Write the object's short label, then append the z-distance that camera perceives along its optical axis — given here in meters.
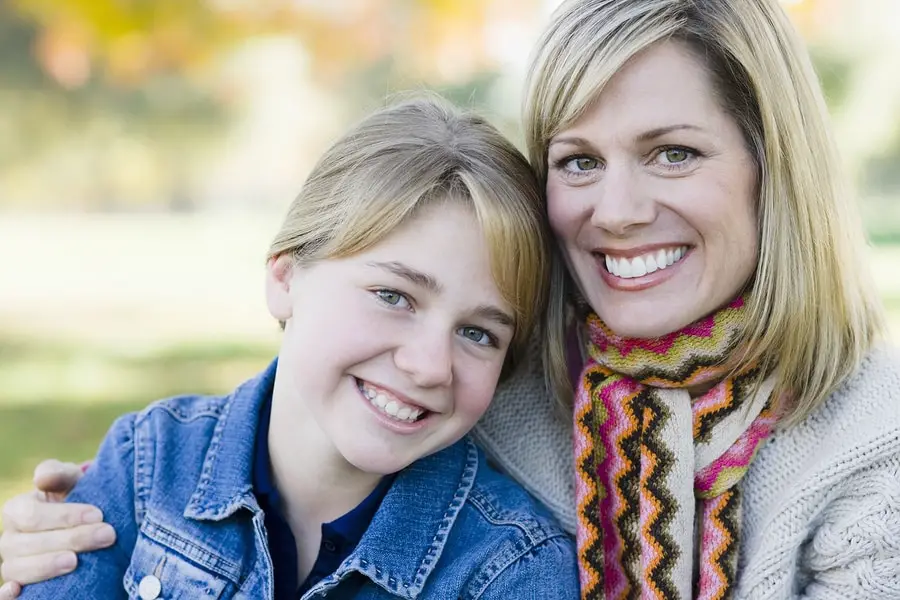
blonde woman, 2.04
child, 2.01
